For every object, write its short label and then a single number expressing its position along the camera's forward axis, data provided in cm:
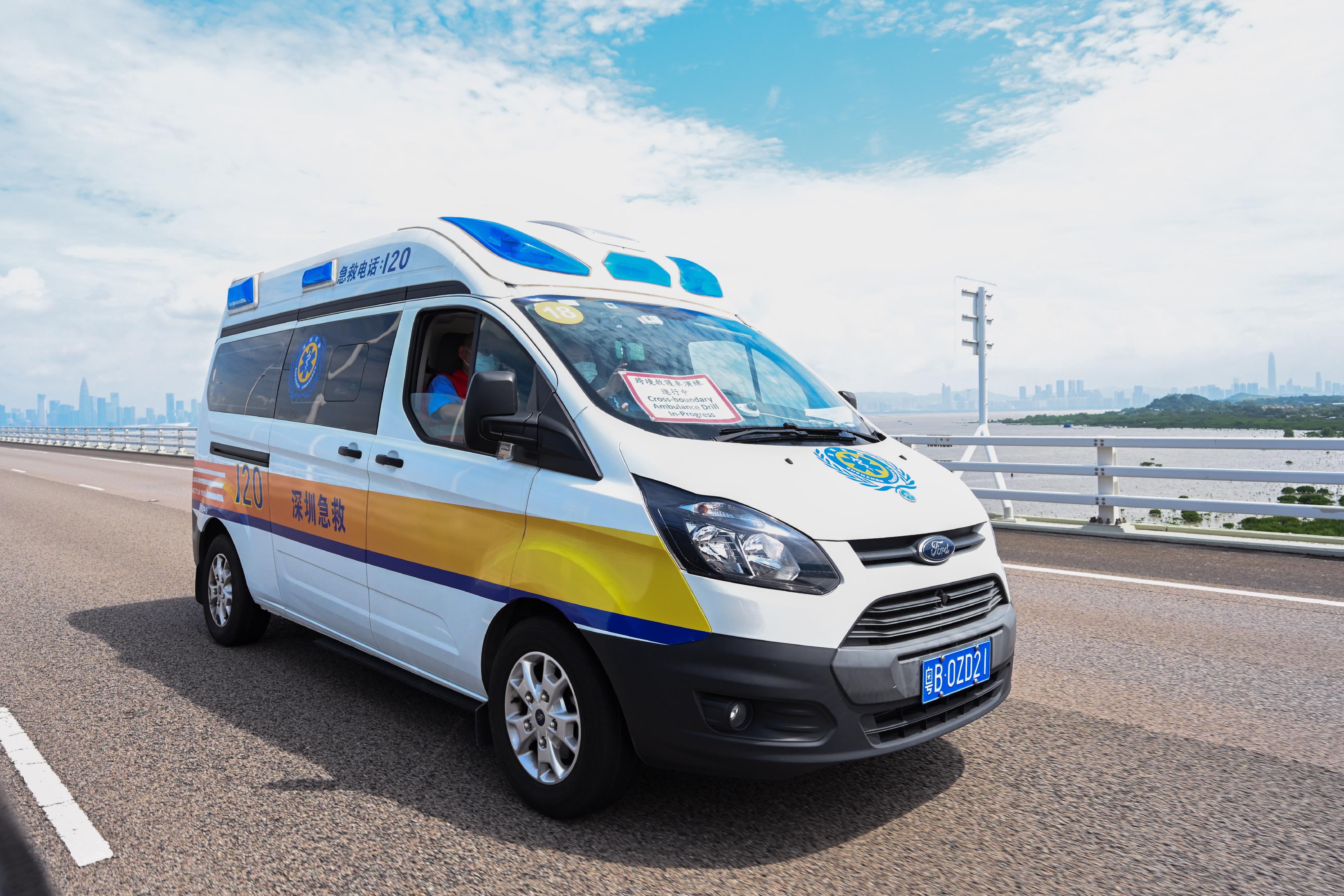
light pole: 1498
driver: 383
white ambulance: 278
